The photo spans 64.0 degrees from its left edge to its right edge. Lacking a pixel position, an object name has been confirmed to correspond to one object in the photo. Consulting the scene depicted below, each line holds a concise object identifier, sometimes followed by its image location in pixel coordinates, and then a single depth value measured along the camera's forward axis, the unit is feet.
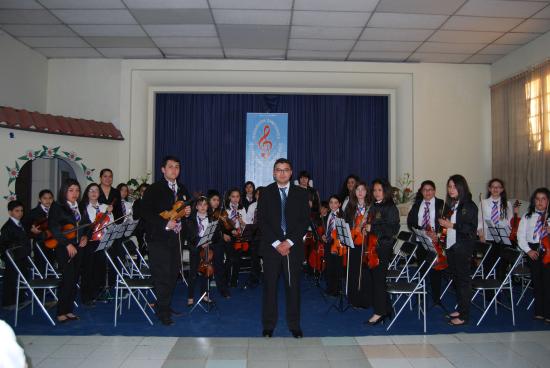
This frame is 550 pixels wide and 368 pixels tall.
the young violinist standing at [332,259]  19.46
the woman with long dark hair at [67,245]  15.01
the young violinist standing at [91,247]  16.94
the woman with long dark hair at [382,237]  15.29
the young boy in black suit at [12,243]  17.26
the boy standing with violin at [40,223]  18.52
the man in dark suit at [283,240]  13.76
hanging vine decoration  22.03
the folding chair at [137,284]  14.90
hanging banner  32.01
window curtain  24.17
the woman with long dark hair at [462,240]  15.12
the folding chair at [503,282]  14.98
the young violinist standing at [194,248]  17.35
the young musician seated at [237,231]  21.58
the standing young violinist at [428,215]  17.26
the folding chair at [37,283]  14.66
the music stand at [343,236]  15.15
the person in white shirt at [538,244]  15.81
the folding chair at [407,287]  14.43
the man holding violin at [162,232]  14.94
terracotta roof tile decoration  21.88
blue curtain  32.17
